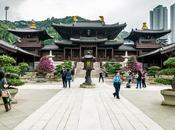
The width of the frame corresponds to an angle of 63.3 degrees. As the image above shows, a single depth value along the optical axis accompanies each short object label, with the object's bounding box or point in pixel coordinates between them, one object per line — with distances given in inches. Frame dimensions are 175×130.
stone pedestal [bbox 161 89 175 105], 258.7
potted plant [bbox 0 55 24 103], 281.6
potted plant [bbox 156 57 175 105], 260.5
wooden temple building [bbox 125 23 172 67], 1125.5
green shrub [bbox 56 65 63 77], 727.6
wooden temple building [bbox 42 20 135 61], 1150.7
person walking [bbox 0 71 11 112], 220.7
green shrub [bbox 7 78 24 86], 281.6
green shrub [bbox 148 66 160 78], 729.2
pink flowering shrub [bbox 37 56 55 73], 721.8
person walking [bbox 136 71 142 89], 484.0
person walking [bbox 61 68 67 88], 480.0
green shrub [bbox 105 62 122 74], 755.6
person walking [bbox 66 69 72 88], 482.7
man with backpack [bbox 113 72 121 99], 321.4
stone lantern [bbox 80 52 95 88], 502.1
